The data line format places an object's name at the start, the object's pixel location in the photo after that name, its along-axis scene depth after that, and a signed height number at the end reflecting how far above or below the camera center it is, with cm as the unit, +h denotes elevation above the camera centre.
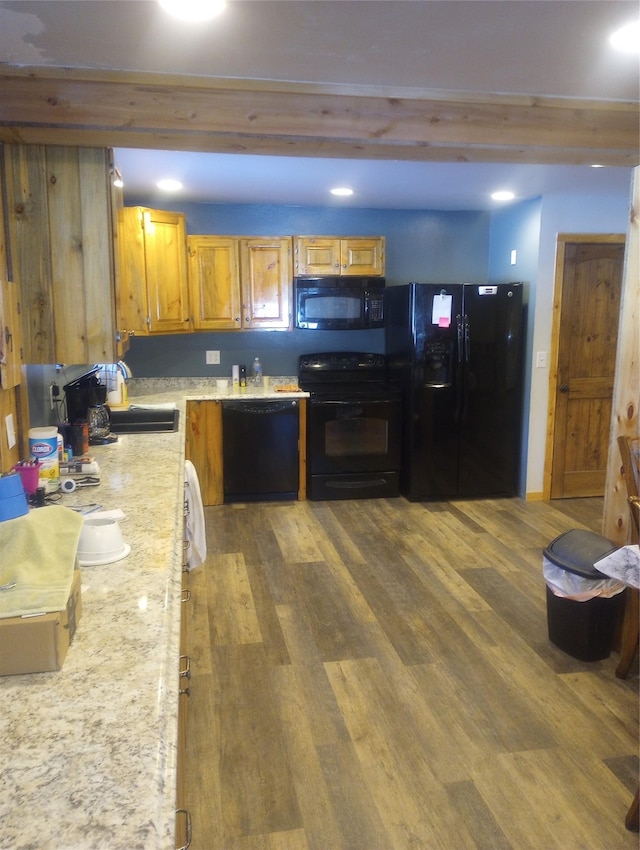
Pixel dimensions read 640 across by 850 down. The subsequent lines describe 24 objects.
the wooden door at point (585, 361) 500 -26
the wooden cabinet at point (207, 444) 487 -87
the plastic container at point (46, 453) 241 -46
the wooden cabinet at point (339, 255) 511 +54
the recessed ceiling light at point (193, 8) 173 +83
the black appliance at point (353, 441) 503 -88
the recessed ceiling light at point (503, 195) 464 +93
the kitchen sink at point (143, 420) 367 -55
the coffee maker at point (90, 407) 340 -43
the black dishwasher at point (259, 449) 491 -92
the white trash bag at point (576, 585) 272 -107
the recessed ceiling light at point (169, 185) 420 +90
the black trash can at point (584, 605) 274 -117
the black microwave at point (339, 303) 510 +18
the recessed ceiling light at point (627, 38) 190 +84
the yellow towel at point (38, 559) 120 -47
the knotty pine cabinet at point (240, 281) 499 +33
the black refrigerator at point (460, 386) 490 -45
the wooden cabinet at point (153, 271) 437 +37
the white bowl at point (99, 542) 172 -56
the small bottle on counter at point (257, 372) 539 -38
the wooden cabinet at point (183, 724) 138 -106
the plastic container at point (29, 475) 223 -50
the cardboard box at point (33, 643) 118 -57
